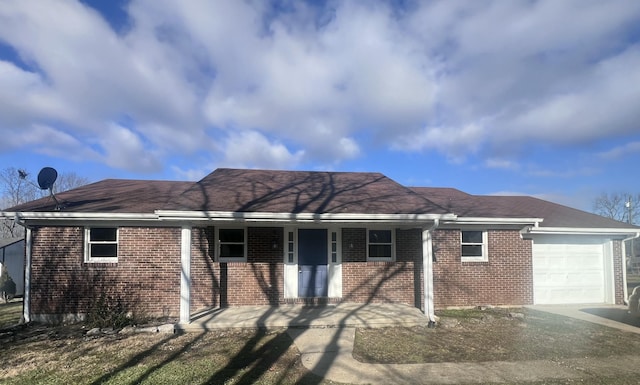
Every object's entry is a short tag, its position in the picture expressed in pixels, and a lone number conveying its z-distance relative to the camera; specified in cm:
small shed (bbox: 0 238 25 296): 2055
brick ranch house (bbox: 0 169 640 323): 1016
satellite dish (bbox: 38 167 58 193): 1111
